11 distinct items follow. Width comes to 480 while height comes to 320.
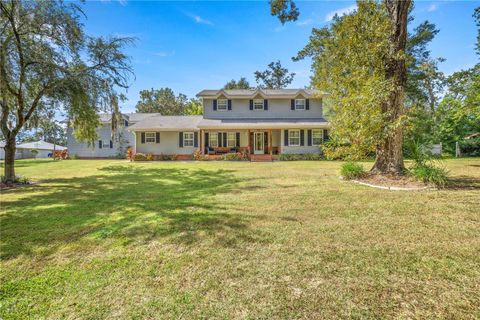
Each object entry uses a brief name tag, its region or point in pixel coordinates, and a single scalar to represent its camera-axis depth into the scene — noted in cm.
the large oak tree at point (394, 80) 845
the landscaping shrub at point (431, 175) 743
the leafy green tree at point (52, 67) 907
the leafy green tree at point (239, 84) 4442
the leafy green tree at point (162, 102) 4912
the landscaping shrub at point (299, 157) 1984
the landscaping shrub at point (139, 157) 2134
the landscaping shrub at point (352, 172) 950
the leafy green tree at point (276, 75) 4124
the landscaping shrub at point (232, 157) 2018
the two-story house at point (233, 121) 2186
